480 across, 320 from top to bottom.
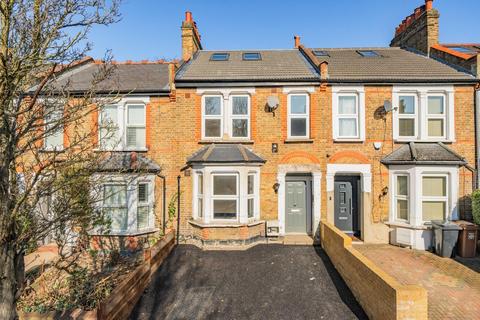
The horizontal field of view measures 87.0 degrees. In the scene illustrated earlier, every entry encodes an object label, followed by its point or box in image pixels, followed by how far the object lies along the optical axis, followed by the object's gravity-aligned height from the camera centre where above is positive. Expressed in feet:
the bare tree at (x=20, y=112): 10.84 +2.30
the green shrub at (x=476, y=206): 26.63 -4.45
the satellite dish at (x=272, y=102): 30.73 +7.47
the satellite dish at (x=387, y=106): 30.53 +7.01
